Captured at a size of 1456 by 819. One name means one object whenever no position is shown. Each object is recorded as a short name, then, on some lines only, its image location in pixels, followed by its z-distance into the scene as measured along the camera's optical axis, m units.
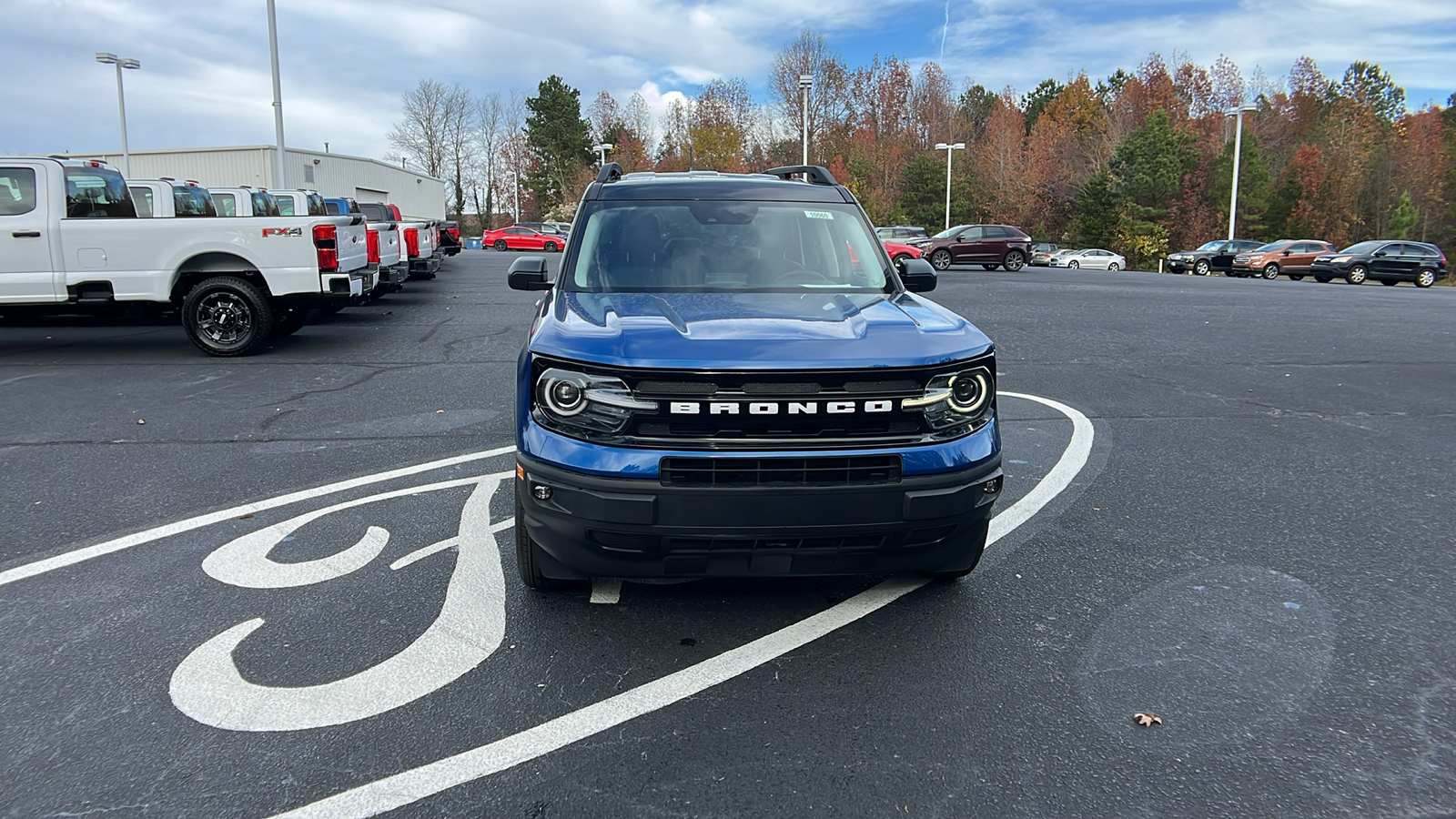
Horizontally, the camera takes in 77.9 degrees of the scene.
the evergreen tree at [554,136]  81.56
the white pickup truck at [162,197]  12.03
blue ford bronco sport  3.02
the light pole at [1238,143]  43.67
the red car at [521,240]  50.88
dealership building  51.00
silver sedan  49.06
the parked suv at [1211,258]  40.60
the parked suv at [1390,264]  32.38
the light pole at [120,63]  33.72
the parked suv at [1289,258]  36.97
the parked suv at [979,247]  33.38
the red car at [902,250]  28.62
